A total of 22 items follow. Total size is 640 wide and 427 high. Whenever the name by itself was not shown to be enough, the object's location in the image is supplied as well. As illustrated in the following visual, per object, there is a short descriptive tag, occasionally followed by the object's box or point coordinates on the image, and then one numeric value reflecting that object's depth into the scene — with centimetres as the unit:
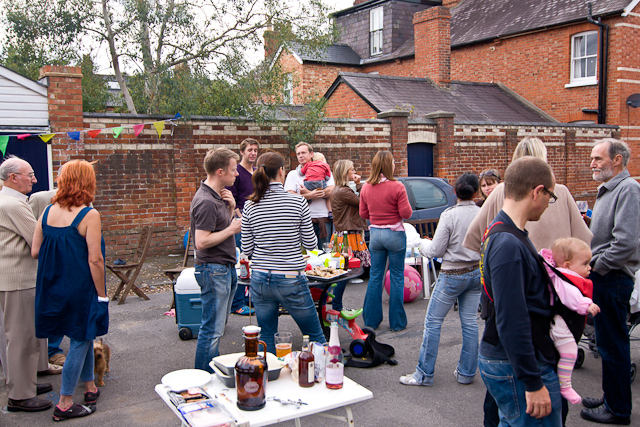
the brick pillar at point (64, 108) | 941
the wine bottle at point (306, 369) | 300
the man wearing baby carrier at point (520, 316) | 228
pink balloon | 745
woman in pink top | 581
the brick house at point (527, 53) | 1972
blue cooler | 587
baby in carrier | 239
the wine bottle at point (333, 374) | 295
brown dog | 473
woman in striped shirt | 415
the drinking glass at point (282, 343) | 350
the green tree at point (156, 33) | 1251
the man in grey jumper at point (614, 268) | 379
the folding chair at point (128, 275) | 758
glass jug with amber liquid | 273
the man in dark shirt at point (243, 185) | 685
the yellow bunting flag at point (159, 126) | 996
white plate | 295
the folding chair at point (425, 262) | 780
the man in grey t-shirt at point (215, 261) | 423
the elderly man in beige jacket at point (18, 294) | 425
